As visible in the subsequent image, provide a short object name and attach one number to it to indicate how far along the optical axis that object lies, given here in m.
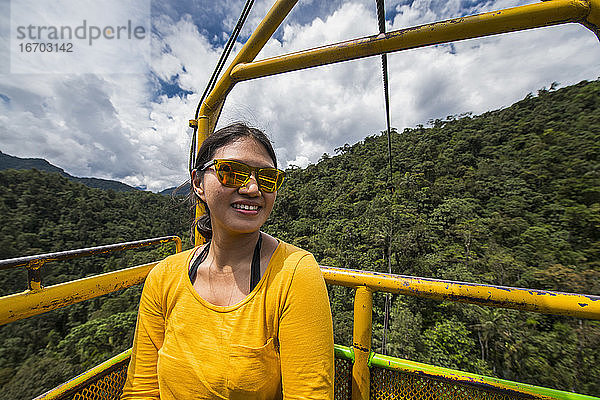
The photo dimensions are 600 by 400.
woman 0.79
